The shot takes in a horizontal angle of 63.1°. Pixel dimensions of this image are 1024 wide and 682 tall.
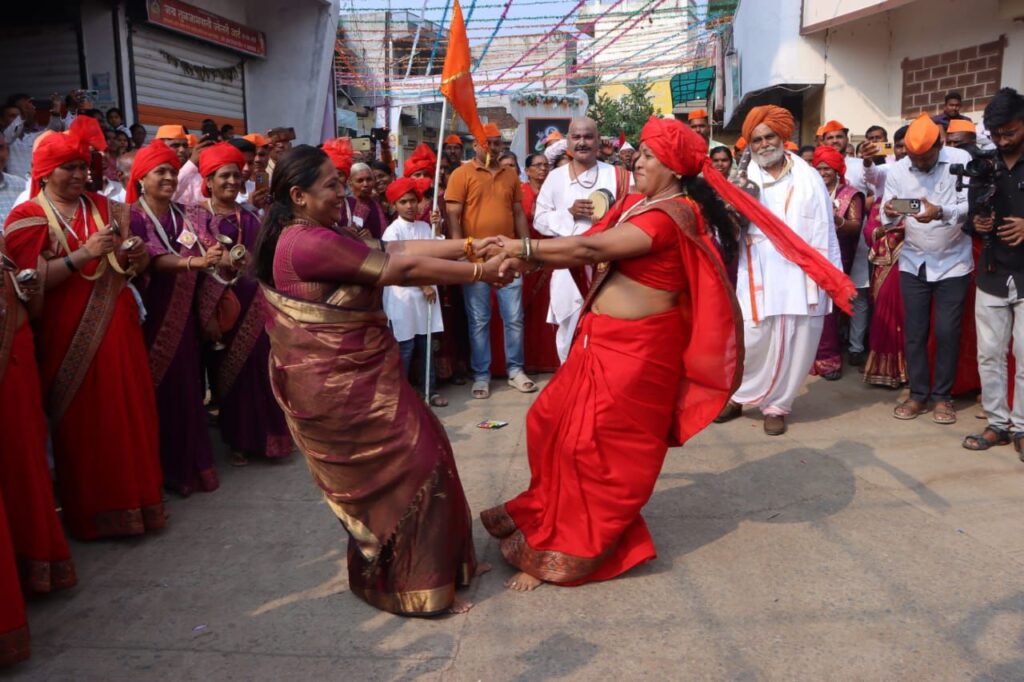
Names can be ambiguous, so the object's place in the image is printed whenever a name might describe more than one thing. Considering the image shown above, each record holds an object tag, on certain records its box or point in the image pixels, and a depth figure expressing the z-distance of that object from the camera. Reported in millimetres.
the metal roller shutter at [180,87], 10562
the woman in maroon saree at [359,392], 2980
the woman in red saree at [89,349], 3707
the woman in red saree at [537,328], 7234
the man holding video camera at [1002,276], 4695
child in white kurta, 6258
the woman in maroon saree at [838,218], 6879
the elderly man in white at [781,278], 5434
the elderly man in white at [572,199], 6113
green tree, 35688
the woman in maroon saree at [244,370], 4895
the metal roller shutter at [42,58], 10234
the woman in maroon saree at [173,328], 4387
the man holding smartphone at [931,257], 5406
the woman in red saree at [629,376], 3357
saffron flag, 5754
